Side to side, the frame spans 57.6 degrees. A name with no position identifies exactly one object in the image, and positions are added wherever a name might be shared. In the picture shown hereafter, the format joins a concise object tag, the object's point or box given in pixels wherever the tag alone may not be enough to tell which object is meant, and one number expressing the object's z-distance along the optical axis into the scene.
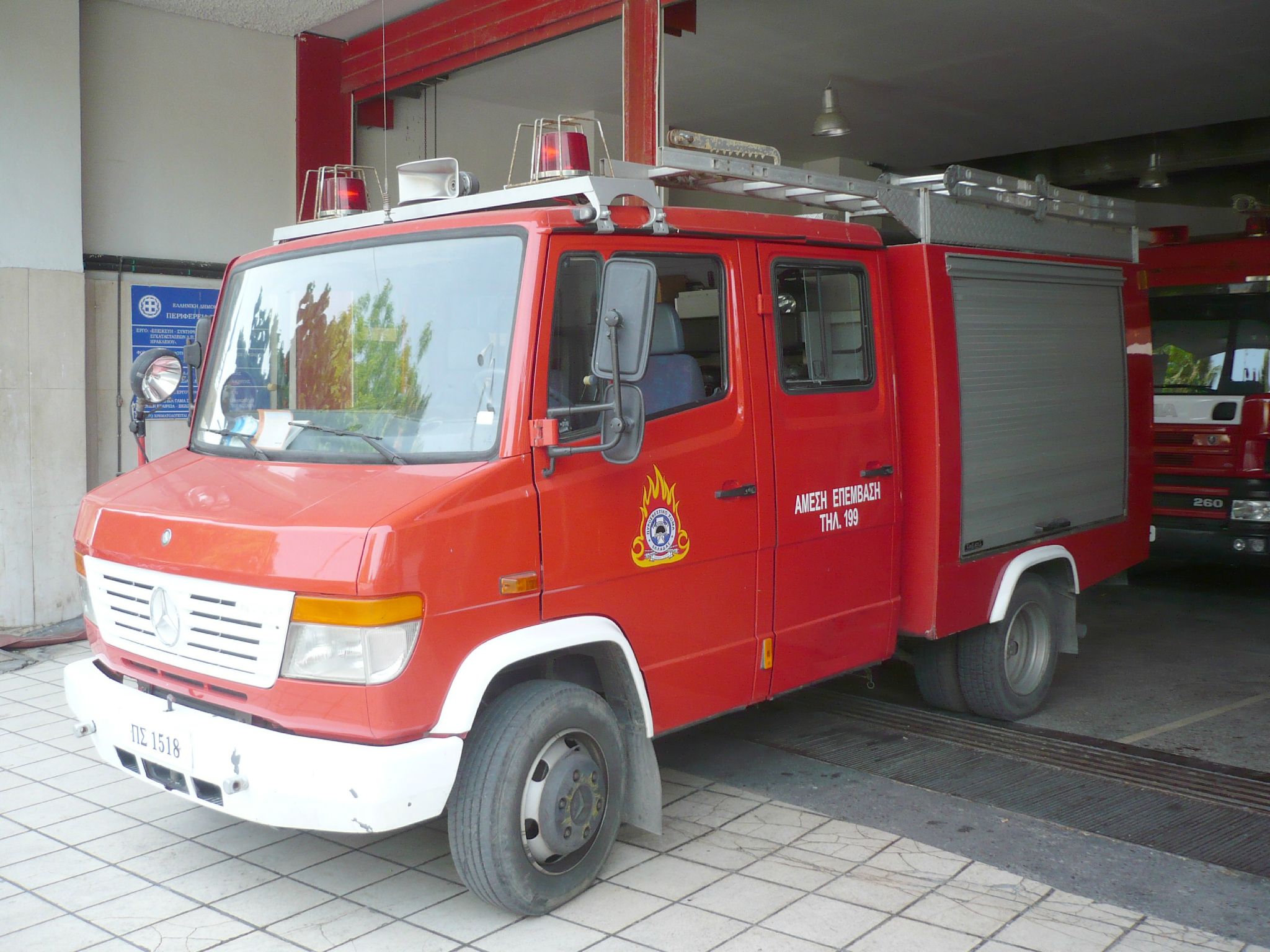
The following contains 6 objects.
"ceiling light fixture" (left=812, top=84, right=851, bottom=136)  11.78
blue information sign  8.59
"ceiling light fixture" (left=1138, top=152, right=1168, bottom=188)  14.50
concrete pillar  7.69
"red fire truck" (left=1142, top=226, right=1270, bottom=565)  8.82
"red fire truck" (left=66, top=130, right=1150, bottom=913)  3.42
